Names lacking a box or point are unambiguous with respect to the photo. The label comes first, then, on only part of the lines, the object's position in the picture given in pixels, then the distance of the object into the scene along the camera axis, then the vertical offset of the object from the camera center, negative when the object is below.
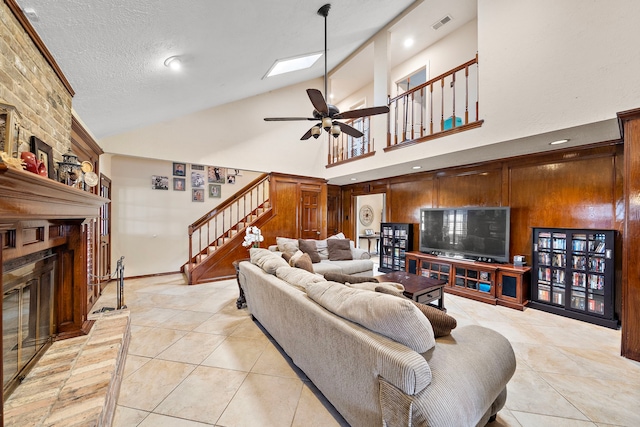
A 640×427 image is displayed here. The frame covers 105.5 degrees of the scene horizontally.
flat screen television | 3.79 -0.29
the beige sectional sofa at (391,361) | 1.01 -0.73
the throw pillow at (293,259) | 3.15 -0.61
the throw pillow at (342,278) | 2.19 -0.58
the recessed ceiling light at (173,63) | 2.26 +1.45
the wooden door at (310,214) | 6.07 +0.00
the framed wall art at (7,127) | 1.27 +0.44
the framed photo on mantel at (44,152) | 1.62 +0.41
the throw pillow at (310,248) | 4.55 -0.65
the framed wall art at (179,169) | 5.31 +0.96
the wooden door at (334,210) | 7.12 +0.12
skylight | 3.85 +2.61
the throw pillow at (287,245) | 4.51 -0.59
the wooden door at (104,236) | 4.04 -0.43
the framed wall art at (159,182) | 5.08 +0.63
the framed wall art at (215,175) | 5.72 +0.91
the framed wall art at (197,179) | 5.52 +0.77
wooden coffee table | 2.79 -0.86
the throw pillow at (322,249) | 4.83 -0.70
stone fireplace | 1.17 -0.43
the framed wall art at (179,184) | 5.32 +0.63
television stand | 3.46 -0.99
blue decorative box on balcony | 4.11 +1.61
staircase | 4.70 -0.42
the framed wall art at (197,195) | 5.54 +0.41
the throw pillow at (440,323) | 1.38 -0.61
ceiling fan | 2.69 +1.18
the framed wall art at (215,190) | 5.77 +0.54
